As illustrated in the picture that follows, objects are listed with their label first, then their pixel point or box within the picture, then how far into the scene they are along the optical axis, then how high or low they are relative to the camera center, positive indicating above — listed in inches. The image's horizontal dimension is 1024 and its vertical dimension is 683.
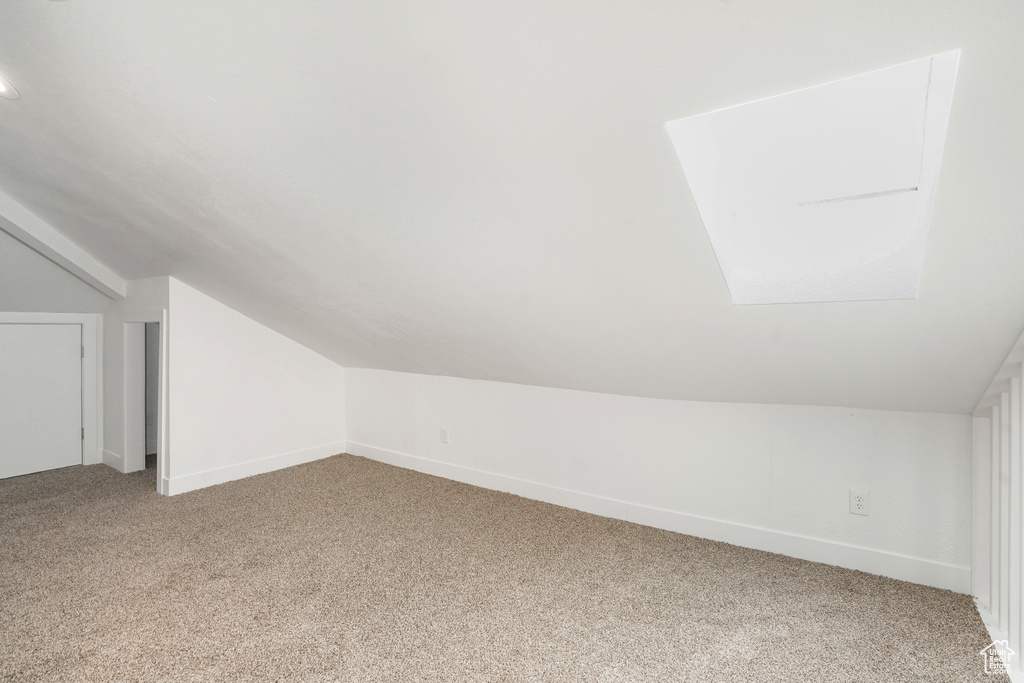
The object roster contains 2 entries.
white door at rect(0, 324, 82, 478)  156.3 -14.4
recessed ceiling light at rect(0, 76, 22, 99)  76.4 +39.1
